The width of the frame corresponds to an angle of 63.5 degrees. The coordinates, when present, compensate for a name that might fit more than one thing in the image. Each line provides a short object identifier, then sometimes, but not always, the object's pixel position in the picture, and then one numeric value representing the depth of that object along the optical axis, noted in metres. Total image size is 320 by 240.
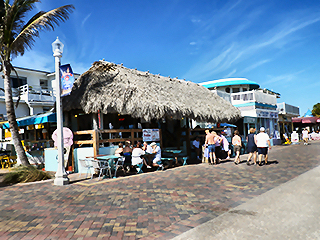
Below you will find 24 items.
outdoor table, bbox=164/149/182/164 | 11.81
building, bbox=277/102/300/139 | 31.84
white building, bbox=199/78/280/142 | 23.75
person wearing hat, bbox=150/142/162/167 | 10.80
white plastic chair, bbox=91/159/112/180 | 9.11
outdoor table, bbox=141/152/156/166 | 10.80
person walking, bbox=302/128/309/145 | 23.22
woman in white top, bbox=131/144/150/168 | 10.02
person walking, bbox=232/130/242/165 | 11.94
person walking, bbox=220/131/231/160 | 13.74
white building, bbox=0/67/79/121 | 21.27
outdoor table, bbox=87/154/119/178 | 9.20
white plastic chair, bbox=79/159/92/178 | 9.32
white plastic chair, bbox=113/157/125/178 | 9.94
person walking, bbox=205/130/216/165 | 12.07
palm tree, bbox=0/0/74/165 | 10.59
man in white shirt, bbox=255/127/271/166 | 11.09
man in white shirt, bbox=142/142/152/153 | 10.92
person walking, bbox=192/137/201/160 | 14.01
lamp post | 8.43
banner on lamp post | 8.89
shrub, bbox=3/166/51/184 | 8.96
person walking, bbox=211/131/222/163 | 13.11
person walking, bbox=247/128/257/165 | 11.48
